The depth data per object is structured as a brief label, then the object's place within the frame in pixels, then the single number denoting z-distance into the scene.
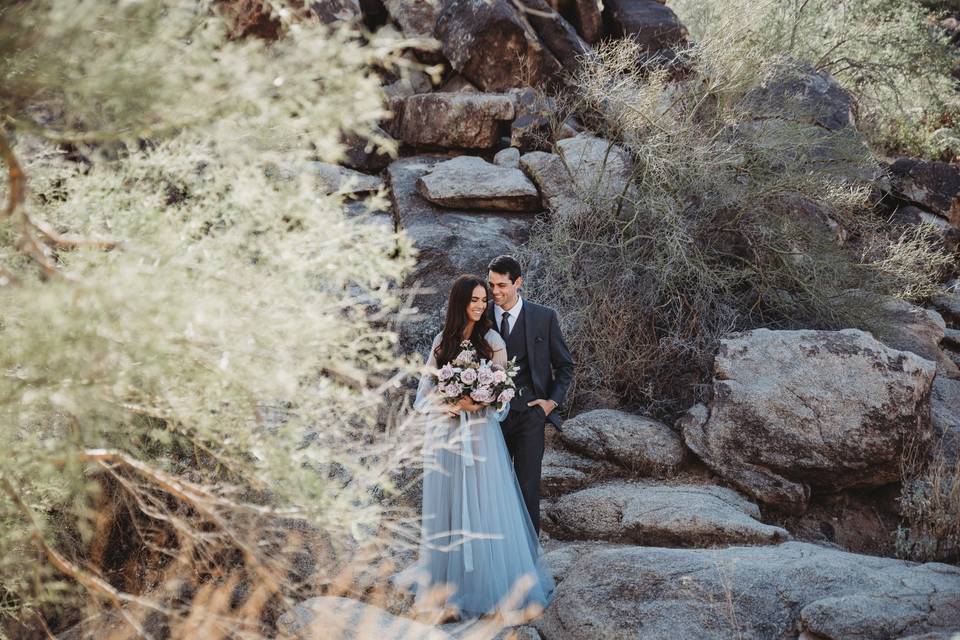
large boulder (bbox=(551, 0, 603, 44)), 14.31
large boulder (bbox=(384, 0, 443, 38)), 13.67
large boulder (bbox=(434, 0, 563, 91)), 12.98
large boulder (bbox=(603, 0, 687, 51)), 13.73
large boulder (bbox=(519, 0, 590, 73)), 13.33
